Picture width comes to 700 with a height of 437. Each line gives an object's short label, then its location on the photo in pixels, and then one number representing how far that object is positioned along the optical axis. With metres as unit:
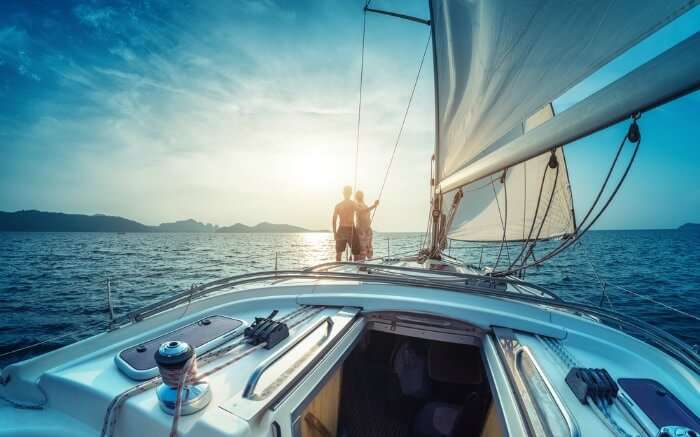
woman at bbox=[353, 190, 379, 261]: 6.76
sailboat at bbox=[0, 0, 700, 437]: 1.18
